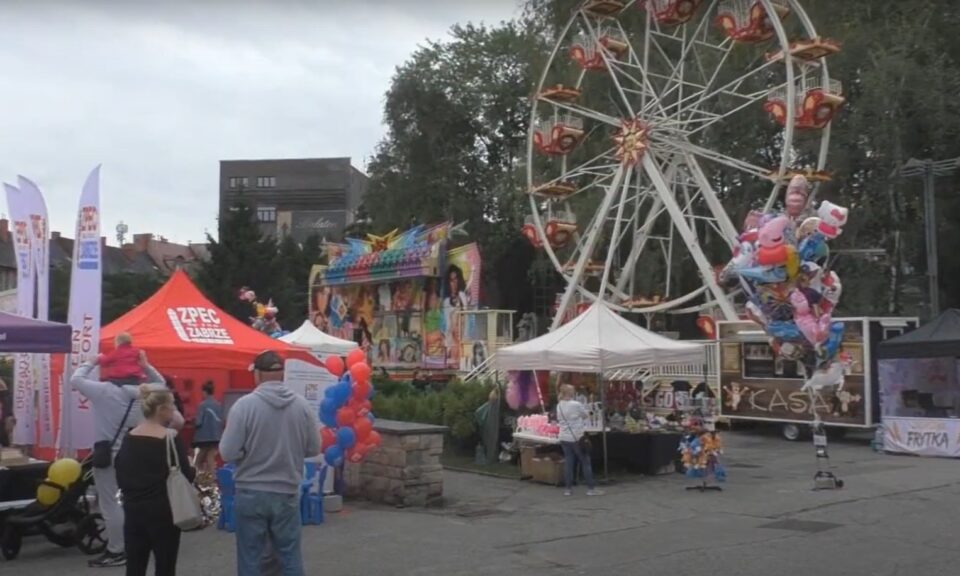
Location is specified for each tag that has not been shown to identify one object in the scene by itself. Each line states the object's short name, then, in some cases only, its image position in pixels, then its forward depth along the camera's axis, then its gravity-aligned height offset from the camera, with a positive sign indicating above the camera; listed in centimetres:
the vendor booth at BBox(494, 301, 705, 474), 1538 -3
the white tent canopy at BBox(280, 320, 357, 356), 2314 +28
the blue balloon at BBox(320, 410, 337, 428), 1200 -78
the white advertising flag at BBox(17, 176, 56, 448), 1315 +98
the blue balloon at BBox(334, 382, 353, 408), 1192 -46
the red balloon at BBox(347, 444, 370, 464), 1214 -117
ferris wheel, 2367 +607
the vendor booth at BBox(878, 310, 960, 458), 1916 -65
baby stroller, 948 -160
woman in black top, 627 -94
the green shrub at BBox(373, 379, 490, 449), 1811 -100
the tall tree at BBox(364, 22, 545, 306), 4472 +949
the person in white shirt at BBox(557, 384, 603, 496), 1409 -108
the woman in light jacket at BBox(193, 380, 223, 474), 1320 -105
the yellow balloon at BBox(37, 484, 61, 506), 948 -132
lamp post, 2353 +319
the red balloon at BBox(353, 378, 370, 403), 1210 -44
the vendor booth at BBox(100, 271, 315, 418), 1322 +24
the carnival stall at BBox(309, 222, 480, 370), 3559 +222
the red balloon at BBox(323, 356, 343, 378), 1259 -16
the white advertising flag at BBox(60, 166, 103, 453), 1184 +44
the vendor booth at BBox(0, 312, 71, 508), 1007 +4
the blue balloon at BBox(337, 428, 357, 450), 1186 -98
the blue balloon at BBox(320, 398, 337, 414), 1195 -62
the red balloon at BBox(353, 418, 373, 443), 1209 -88
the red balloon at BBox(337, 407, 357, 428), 1201 -75
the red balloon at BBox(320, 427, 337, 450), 1187 -97
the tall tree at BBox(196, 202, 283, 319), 3938 +343
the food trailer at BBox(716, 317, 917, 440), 2100 -56
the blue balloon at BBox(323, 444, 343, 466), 1182 -116
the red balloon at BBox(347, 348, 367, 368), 1239 -5
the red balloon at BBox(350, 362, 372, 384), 1211 -22
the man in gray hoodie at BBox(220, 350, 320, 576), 593 -69
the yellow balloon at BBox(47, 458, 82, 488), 954 -112
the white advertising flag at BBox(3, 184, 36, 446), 1357 +74
